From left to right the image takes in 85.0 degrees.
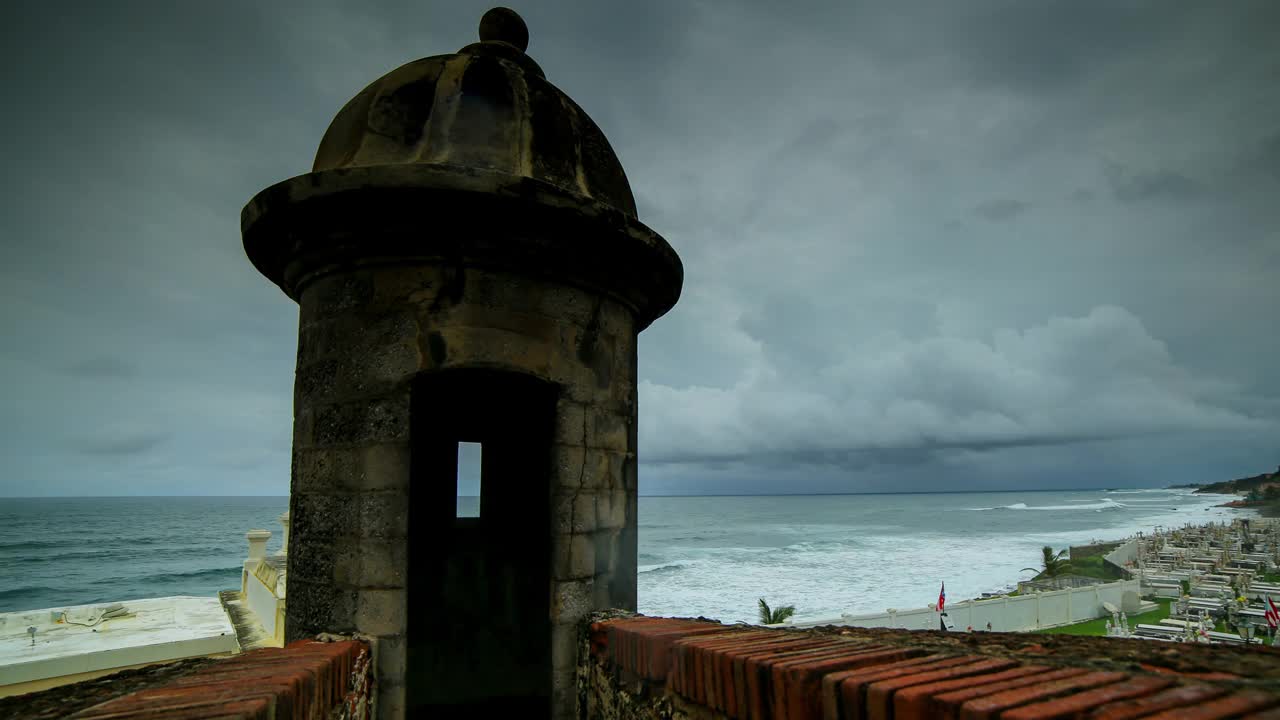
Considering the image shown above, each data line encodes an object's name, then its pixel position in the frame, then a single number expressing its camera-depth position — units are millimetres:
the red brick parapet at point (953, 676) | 1151
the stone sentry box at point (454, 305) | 3305
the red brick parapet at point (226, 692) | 1598
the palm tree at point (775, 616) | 17703
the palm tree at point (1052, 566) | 29578
